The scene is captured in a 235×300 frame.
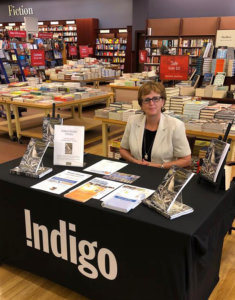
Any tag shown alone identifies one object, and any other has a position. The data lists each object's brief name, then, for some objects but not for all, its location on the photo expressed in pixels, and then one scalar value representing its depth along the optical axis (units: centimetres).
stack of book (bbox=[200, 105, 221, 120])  360
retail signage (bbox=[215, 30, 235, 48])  438
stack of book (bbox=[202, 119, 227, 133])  333
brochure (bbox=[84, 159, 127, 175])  215
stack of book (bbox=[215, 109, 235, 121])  349
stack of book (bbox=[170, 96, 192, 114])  385
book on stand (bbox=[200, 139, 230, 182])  174
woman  247
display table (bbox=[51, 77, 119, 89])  806
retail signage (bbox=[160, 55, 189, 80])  393
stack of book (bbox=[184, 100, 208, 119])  367
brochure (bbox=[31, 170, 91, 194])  190
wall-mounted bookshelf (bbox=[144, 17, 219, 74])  1108
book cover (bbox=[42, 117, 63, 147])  233
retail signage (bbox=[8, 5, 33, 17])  1662
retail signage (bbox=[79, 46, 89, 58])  1028
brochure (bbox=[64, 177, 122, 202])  180
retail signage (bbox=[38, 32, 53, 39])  952
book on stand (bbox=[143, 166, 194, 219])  158
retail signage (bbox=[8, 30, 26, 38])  835
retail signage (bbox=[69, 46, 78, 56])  1085
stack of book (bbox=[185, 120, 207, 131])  344
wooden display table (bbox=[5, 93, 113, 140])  510
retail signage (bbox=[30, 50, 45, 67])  688
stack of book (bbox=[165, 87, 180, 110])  394
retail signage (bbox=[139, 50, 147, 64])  816
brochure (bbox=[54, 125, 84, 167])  219
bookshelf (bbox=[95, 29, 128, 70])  1416
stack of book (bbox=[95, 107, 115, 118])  405
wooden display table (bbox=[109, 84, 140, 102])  739
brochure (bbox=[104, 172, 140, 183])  200
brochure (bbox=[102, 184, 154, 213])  165
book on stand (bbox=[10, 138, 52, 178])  209
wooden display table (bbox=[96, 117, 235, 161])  330
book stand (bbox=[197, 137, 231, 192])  177
